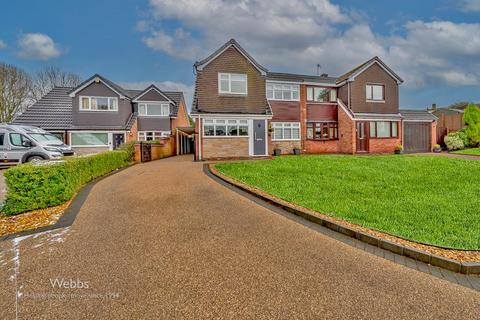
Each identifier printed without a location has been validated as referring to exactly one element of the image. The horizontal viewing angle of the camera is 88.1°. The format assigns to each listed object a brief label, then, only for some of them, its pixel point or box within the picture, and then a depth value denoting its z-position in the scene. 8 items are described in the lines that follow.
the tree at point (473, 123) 21.97
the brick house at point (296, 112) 16.95
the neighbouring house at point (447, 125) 23.98
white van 13.18
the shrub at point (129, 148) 15.56
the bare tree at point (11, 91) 26.94
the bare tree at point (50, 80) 33.34
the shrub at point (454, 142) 21.94
